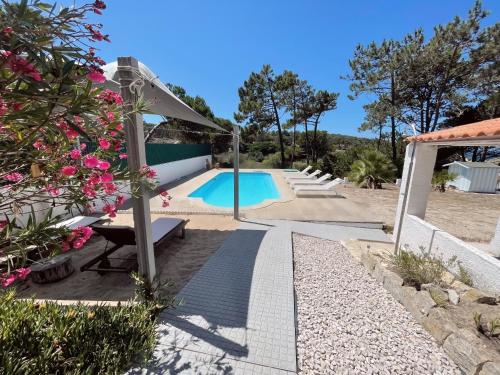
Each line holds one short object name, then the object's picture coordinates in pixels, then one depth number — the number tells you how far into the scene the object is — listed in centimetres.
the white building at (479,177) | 1225
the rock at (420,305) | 288
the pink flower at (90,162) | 171
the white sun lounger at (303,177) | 1397
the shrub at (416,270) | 347
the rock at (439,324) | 251
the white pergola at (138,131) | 245
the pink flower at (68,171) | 170
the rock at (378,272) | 386
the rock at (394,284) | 339
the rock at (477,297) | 287
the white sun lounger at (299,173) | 1635
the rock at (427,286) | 321
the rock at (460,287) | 333
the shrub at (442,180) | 1241
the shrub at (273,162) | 2398
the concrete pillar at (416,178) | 509
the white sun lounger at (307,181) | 1182
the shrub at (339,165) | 1670
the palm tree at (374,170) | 1293
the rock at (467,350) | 211
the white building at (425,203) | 350
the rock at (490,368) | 194
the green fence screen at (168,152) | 1162
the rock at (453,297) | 292
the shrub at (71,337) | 196
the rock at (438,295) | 287
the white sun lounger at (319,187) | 1056
